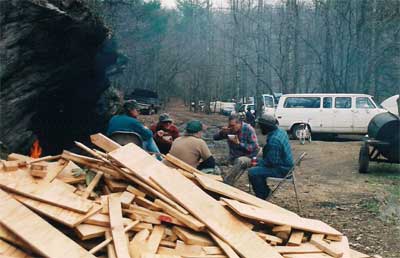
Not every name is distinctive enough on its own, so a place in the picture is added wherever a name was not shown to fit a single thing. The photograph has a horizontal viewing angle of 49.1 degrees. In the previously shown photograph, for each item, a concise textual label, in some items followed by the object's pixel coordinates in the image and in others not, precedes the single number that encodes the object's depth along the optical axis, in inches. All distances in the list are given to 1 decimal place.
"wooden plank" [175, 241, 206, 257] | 167.9
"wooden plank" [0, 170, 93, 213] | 181.6
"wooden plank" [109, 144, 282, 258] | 172.4
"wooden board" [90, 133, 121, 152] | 244.7
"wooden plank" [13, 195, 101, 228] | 169.8
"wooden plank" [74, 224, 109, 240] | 167.5
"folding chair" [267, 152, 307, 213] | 271.2
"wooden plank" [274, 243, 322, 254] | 177.6
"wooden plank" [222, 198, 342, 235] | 189.2
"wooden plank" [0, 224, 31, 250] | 158.6
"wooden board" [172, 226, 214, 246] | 174.6
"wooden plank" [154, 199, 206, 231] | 176.2
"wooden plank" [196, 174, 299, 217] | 214.1
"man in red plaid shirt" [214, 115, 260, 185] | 322.0
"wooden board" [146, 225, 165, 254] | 167.6
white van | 717.9
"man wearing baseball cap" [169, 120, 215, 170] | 271.0
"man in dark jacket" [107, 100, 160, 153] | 301.4
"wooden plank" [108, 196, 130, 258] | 157.8
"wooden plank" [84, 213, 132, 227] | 174.9
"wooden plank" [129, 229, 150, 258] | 162.7
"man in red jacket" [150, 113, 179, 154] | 339.3
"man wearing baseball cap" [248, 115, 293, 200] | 274.1
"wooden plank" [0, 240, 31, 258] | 154.6
